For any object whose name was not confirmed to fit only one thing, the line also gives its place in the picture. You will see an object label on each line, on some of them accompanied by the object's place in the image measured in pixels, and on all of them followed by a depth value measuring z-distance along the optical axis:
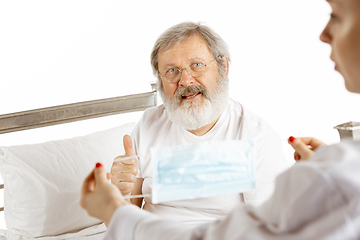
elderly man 1.72
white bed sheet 1.87
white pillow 1.85
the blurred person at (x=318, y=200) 0.59
